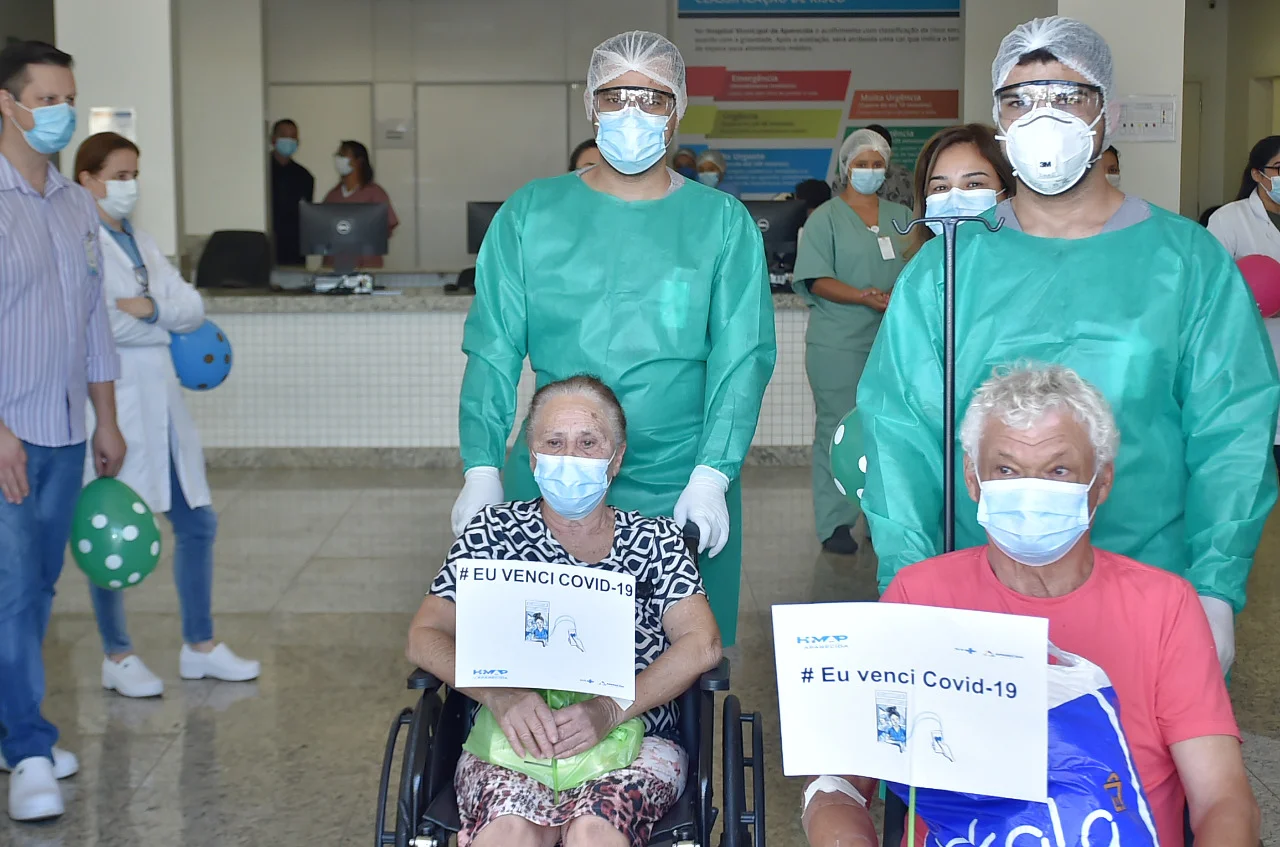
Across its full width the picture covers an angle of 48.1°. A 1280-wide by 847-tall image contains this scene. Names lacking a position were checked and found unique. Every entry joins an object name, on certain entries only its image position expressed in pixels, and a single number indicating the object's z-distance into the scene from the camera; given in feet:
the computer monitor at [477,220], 23.49
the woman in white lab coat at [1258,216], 16.66
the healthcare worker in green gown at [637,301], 8.21
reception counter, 22.45
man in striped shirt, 9.68
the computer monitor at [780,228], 23.76
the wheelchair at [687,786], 6.28
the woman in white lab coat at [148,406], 12.13
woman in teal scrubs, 17.02
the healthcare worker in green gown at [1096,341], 6.34
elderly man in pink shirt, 5.37
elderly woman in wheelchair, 6.53
